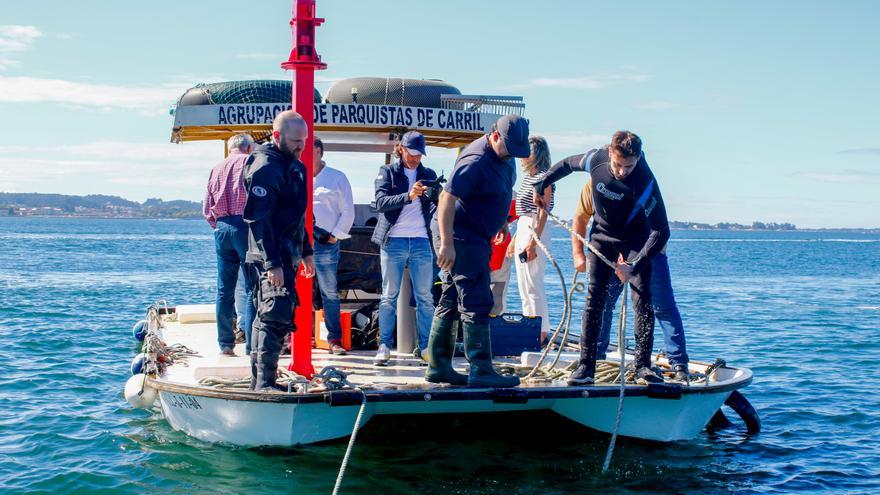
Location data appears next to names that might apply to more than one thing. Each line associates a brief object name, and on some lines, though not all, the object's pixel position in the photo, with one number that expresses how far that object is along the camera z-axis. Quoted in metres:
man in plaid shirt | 8.03
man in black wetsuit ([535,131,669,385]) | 6.85
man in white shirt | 8.38
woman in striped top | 8.28
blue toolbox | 8.56
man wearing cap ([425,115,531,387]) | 6.51
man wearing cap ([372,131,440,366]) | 8.12
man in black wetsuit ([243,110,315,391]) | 6.38
